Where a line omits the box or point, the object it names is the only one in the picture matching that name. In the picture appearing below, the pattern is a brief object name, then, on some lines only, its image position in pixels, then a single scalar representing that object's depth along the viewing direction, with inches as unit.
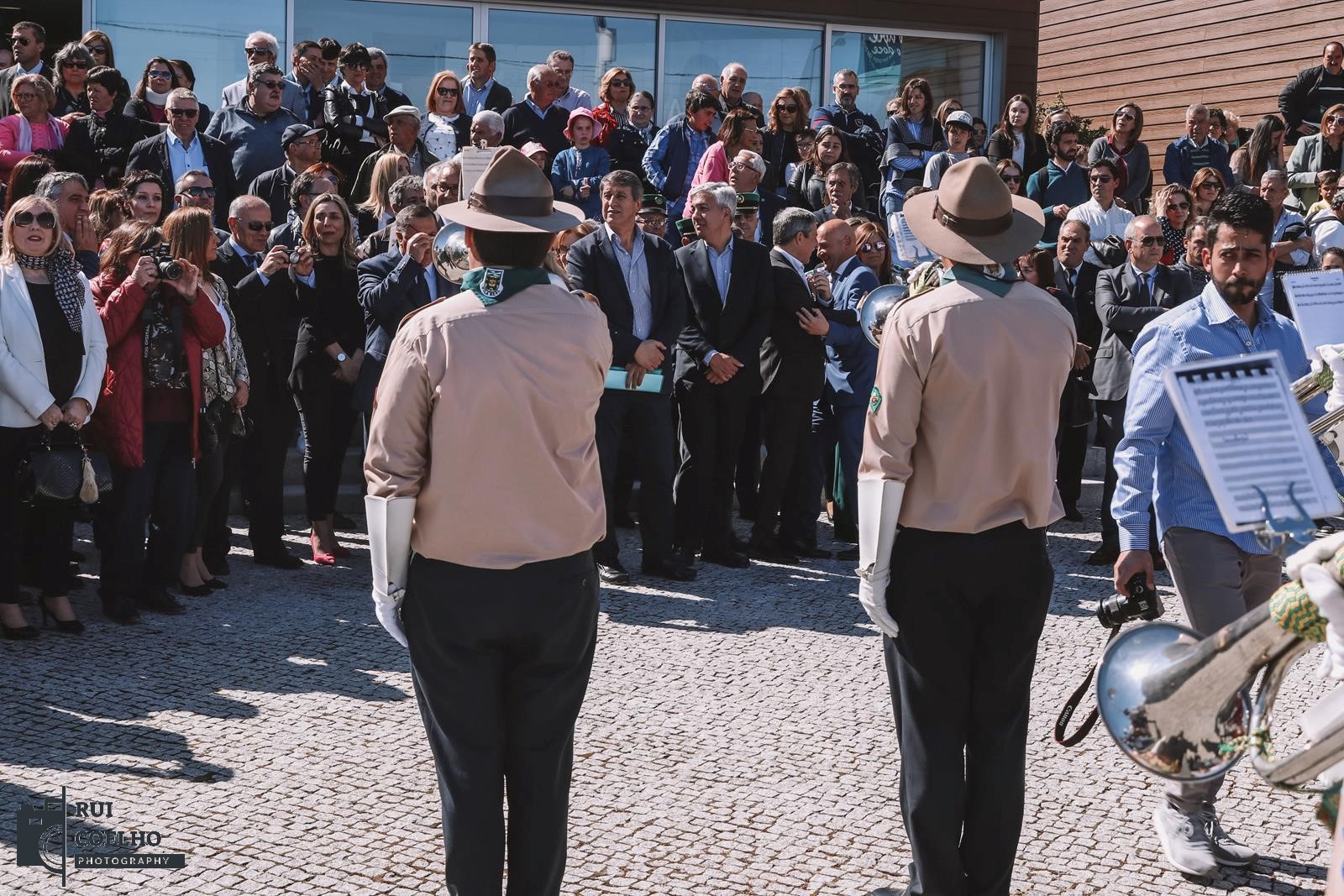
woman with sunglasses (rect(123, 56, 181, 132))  466.6
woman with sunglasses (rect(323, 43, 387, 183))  463.8
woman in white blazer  273.3
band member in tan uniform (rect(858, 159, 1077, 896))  159.2
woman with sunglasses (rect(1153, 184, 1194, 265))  468.8
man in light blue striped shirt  186.7
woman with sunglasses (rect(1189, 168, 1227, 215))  505.7
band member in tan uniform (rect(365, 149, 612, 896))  146.2
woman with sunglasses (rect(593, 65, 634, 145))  527.2
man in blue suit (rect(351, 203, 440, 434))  337.4
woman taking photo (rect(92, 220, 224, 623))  293.9
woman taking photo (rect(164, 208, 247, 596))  315.0
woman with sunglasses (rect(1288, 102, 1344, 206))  581.3
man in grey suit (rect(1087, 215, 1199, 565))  389.1
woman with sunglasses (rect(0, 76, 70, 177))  417.4
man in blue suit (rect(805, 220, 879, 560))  379.2
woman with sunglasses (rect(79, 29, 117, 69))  486.3
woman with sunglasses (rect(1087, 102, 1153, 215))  586.9
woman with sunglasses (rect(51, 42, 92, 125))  463.8
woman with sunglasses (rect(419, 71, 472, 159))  482.0
